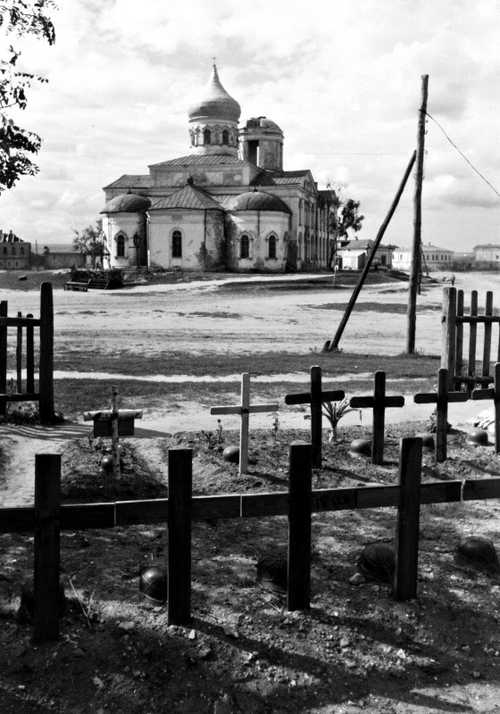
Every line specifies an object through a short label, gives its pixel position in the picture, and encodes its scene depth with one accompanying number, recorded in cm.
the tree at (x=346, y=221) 7706
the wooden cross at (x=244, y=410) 767
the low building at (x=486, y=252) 16425
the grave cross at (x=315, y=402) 794
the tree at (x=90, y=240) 8638
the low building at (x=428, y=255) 13775
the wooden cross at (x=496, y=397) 881
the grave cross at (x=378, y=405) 812
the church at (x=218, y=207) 5806
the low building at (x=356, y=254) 9288
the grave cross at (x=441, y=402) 844
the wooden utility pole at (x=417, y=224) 1730
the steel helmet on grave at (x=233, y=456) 814
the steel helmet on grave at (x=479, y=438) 931
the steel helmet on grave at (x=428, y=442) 896
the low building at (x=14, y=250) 8700
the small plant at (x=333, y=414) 879
